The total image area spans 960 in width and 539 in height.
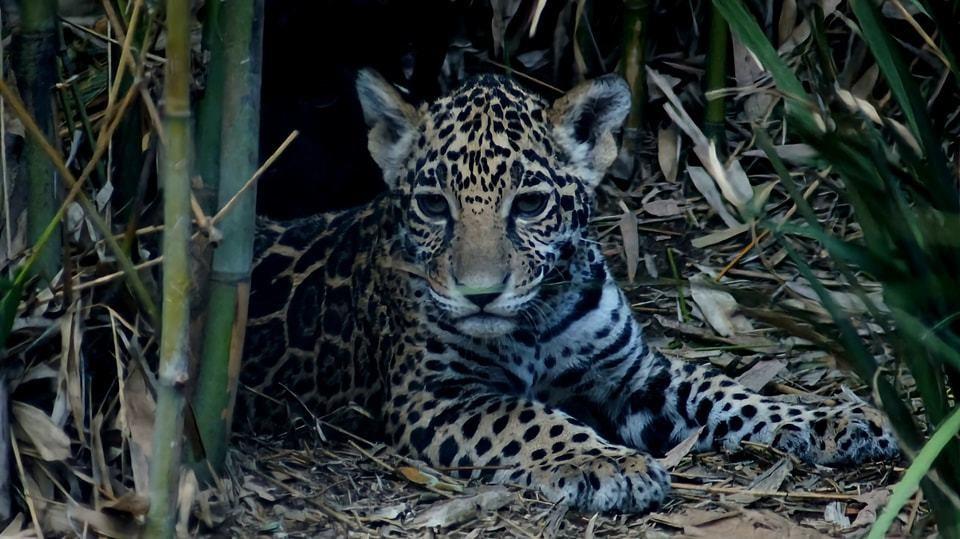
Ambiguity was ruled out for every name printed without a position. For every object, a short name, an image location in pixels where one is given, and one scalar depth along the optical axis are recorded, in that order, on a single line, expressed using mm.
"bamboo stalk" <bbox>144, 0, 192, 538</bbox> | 6566
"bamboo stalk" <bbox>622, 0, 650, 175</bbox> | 17141
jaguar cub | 11953
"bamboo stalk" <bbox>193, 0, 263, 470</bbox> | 8844
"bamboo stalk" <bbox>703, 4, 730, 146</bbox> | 17109
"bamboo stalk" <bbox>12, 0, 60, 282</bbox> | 9641
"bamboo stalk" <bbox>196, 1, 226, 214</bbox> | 8930
